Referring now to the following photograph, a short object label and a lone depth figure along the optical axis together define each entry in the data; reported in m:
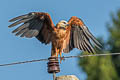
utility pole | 12.31
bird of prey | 15.11
